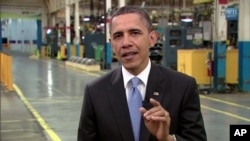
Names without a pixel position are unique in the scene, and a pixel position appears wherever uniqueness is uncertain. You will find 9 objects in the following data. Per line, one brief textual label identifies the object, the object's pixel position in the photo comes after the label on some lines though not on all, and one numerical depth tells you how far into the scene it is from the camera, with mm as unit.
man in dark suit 2197
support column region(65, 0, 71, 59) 25628
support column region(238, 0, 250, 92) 14250
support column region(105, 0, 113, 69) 23556
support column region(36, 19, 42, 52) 47500
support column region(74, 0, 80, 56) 27933
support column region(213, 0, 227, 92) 13938
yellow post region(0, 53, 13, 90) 15789
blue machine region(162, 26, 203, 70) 19539
